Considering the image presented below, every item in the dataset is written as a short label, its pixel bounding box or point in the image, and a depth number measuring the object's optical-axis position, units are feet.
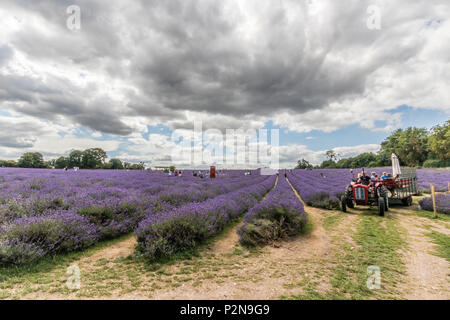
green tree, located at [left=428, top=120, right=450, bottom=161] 121.19
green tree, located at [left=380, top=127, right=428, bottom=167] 163.53
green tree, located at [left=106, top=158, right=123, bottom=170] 199.93
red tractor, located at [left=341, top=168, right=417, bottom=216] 25.57
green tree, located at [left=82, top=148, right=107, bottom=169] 182.91
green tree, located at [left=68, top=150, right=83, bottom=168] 178.70
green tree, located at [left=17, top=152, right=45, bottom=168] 162.71
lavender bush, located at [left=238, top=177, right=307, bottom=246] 13.76
